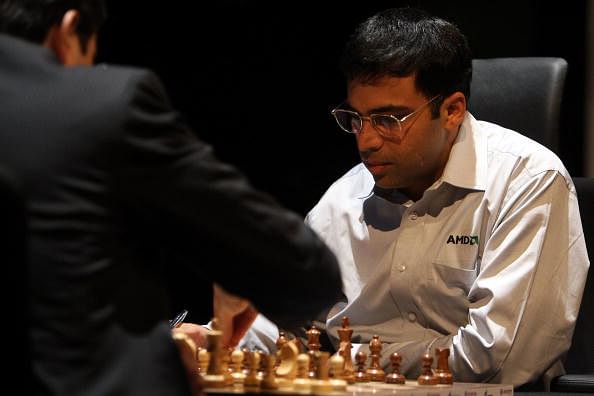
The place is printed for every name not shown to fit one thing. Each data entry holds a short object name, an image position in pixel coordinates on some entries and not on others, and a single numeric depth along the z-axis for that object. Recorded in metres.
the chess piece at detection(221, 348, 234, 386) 4.05
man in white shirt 5.47
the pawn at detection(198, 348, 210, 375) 4.32
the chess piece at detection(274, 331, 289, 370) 4.54
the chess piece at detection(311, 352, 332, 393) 3.60
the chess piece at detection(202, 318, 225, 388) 3.84
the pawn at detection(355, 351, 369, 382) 4.73
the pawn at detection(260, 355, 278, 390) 3.77
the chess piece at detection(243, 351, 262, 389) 3.92
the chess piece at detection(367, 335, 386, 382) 4.72
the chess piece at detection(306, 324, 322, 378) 4.93
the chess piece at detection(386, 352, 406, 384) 4.64
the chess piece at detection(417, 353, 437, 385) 4.57
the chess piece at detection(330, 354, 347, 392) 4.06
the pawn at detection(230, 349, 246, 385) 4.31
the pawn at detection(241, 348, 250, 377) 4.42
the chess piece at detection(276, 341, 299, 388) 3.98
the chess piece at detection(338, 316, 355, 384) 4.55
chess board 3.88
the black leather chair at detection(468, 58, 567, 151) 6.38
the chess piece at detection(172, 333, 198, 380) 3.79
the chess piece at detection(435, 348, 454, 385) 4.59
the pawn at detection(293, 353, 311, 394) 4.02
